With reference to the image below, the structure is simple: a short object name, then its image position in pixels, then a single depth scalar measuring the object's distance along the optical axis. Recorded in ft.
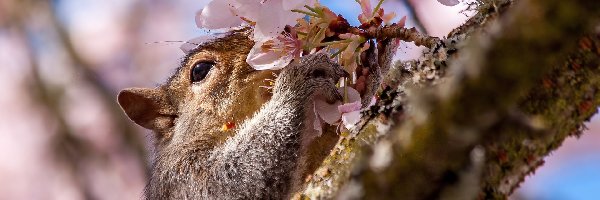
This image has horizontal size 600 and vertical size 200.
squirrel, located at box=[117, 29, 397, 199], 9.66
